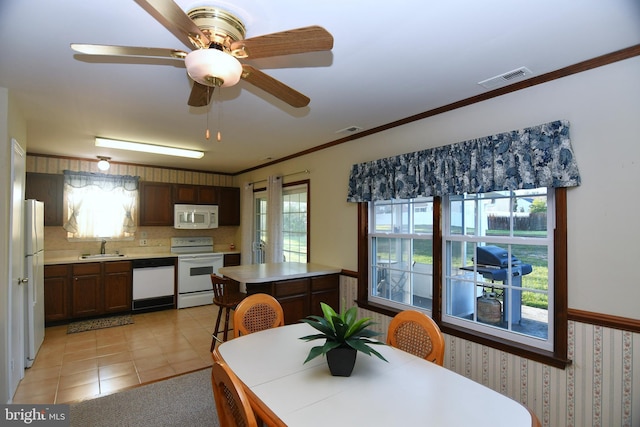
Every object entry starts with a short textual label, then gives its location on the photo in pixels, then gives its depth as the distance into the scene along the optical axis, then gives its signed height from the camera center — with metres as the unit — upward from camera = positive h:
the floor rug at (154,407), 2.24 -1.51
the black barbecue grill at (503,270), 2.25 -0.42
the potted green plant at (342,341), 1.43 -0.61
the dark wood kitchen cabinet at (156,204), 5.13 +0.19
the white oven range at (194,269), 5.13 -0.93
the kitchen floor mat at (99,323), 4.12 -1.52
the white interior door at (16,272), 2.44 -0.48
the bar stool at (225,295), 3.22 -0.89
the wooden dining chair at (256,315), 2.16 -0.74
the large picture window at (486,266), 2.06 -0.42
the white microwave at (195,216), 5.37 -0.02
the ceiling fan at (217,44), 1.19 +0.72
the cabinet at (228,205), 5.85 +0.19
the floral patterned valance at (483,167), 1.93 +0.36
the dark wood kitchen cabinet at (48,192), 4.33 +0.34
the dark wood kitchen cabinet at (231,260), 5.68 -0.84
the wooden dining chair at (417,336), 1.75 -0.74
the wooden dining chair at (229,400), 1.06 -0.68
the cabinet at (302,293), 3.22 -0.88
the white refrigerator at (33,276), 2.99 -0.63
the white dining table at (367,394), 1.16 -0.77
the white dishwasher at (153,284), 4.75 -1.09
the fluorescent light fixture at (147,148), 3.62 +0.85
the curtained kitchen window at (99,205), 4.69 +0.16
